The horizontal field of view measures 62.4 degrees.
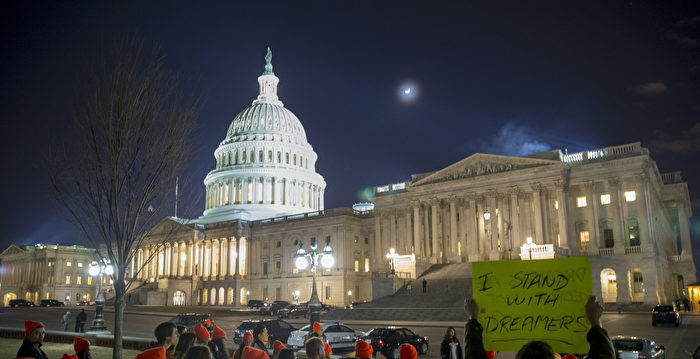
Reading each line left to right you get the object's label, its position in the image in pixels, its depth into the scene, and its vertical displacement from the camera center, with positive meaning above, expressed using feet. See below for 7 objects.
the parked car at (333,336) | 87.35 -8.59
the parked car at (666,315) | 117.50 -8.48
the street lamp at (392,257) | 225.95 +8.33
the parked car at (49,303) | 296.30 -9.18
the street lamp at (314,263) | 75.51 +2.59
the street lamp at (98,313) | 102.22 -5.17
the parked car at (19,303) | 296.81 -9.09
